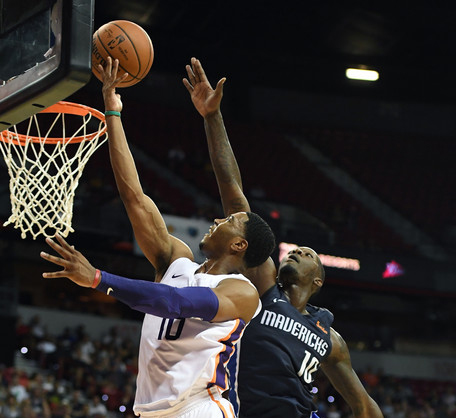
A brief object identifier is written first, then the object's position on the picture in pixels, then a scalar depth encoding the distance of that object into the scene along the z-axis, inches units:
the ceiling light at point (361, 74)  721.6
